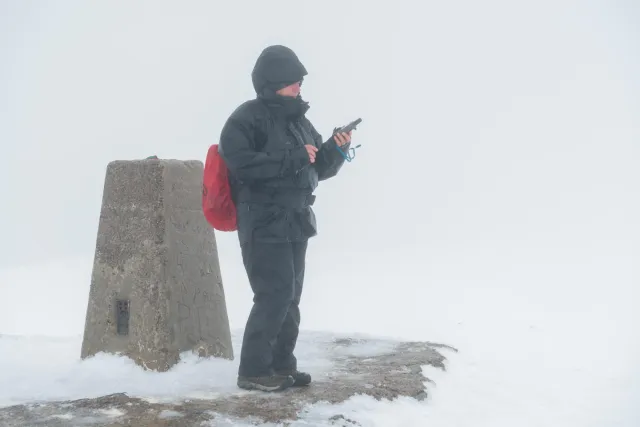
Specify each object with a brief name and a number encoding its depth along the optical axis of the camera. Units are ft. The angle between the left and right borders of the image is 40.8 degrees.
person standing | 15.20
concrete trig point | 16.92
